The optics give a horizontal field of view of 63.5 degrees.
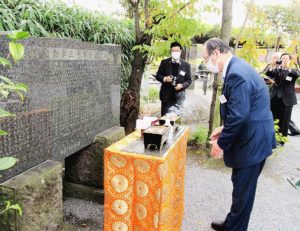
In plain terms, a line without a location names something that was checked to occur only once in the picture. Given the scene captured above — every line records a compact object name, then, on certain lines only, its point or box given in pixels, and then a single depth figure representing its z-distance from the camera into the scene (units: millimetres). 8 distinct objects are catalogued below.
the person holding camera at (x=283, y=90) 4995
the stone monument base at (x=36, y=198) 1820
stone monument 1937
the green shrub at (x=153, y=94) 8039
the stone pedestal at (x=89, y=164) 3008
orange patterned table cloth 1896
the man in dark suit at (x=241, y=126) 2040
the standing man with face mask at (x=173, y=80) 4571
